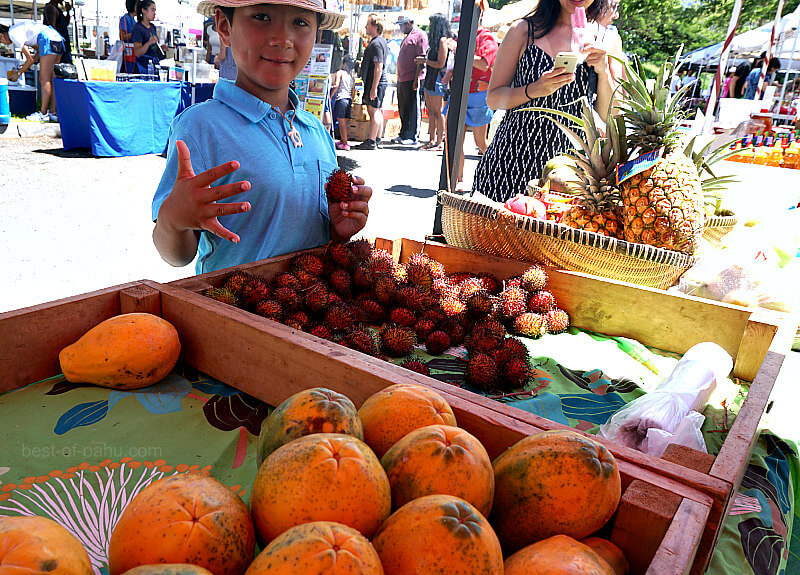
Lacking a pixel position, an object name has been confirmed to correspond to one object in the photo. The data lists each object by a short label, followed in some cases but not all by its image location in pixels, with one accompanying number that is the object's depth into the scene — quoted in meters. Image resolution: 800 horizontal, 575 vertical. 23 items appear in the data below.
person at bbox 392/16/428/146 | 11.57
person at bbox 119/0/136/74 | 9.82
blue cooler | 8.78
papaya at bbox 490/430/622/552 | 0.79
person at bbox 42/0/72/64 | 10.55
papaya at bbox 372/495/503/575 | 0.63
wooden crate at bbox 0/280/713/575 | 0.87
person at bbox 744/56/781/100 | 15.41
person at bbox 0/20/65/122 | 10.34
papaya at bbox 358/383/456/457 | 0.90
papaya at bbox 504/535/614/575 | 0.68
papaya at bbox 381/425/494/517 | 0.75
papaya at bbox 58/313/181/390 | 1.29
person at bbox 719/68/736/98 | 17.28
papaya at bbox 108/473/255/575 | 0.66
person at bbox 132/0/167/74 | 9.80
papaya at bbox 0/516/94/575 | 0.57
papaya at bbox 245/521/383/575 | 0.58
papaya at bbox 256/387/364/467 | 0.83
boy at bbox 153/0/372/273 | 1.91
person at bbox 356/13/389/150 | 11.38
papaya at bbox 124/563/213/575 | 0.58
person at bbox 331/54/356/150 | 11.93
